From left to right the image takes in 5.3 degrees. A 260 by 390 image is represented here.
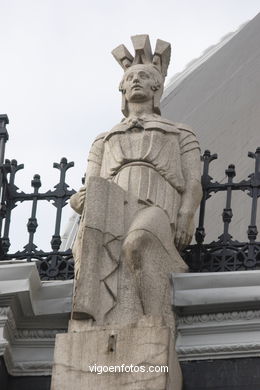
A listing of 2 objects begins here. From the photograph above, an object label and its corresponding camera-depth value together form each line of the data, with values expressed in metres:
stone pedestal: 22.62
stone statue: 23.47
